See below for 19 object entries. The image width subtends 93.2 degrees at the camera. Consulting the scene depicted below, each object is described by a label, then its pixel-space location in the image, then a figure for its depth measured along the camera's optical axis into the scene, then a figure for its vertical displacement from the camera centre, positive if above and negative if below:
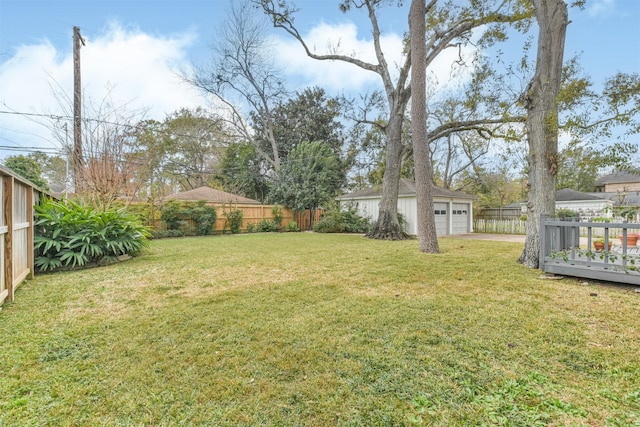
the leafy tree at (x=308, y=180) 17.47 +1.97
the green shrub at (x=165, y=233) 12.59 -0.83
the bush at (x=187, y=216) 13.06 -0.09
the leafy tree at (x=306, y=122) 21.66 +6.64
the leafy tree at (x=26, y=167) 8.23 +1.36
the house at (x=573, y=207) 17.22 +0.29
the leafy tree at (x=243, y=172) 22.59 +3.17
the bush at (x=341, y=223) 15.56 -0.51
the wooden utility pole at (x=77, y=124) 8.64 +2.63
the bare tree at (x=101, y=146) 8.45 +2.02
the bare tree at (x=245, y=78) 18.36 +9.08
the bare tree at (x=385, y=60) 10.86 +6.06
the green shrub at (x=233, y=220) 15.09 -0.31
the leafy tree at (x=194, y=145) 22.53 +5.37
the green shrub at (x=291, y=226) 16.99 -0.71
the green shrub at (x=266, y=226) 16.31 -0.68
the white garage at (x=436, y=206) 14.30 +0.33
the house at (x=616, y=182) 30.57 +3.10
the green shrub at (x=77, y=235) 5.39 -0.39
